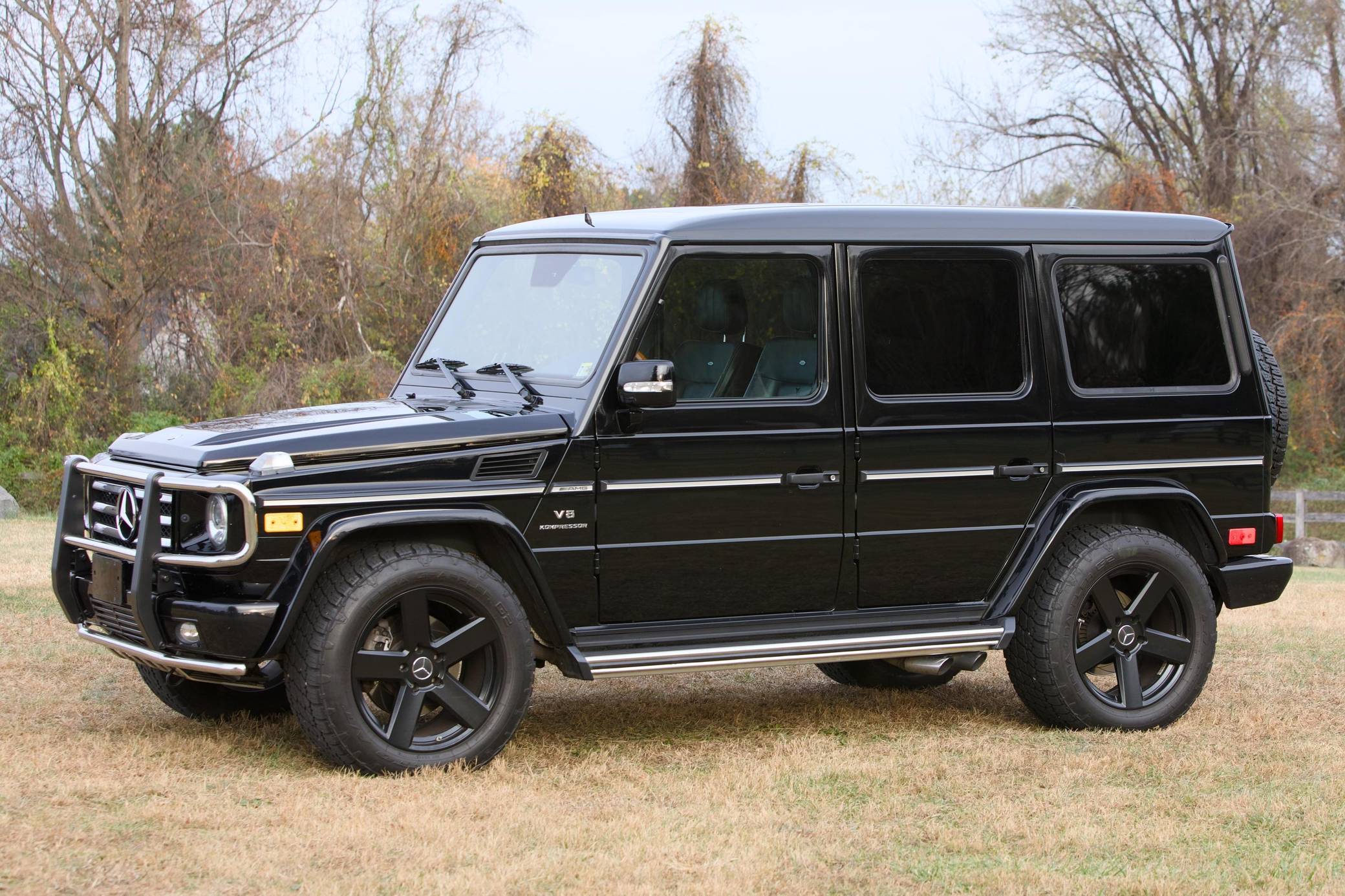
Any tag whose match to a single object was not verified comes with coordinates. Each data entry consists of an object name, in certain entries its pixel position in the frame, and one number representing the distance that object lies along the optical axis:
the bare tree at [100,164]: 21.77
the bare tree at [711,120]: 24.48
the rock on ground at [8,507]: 17.11
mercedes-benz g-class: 5.53
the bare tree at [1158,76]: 29.88
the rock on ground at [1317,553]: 20.20
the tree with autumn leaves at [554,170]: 23.97
